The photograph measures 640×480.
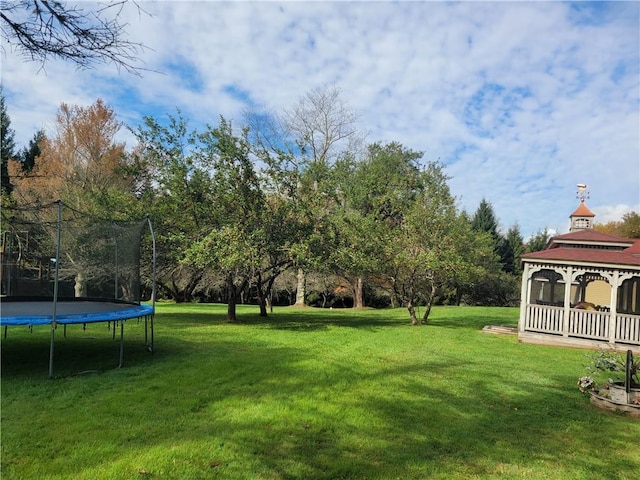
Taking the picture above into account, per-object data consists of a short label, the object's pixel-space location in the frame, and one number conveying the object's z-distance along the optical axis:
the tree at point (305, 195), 12.68
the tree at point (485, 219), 35.28
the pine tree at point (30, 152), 31.91
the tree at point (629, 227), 29.20
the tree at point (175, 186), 12.59
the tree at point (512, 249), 35.62
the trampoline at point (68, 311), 6.13
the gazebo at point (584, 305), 11.50
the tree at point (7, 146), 24.47
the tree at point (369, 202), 13.51
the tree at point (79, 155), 23.27
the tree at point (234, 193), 12.36
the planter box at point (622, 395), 5.64
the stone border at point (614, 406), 5.46
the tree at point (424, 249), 13.89
